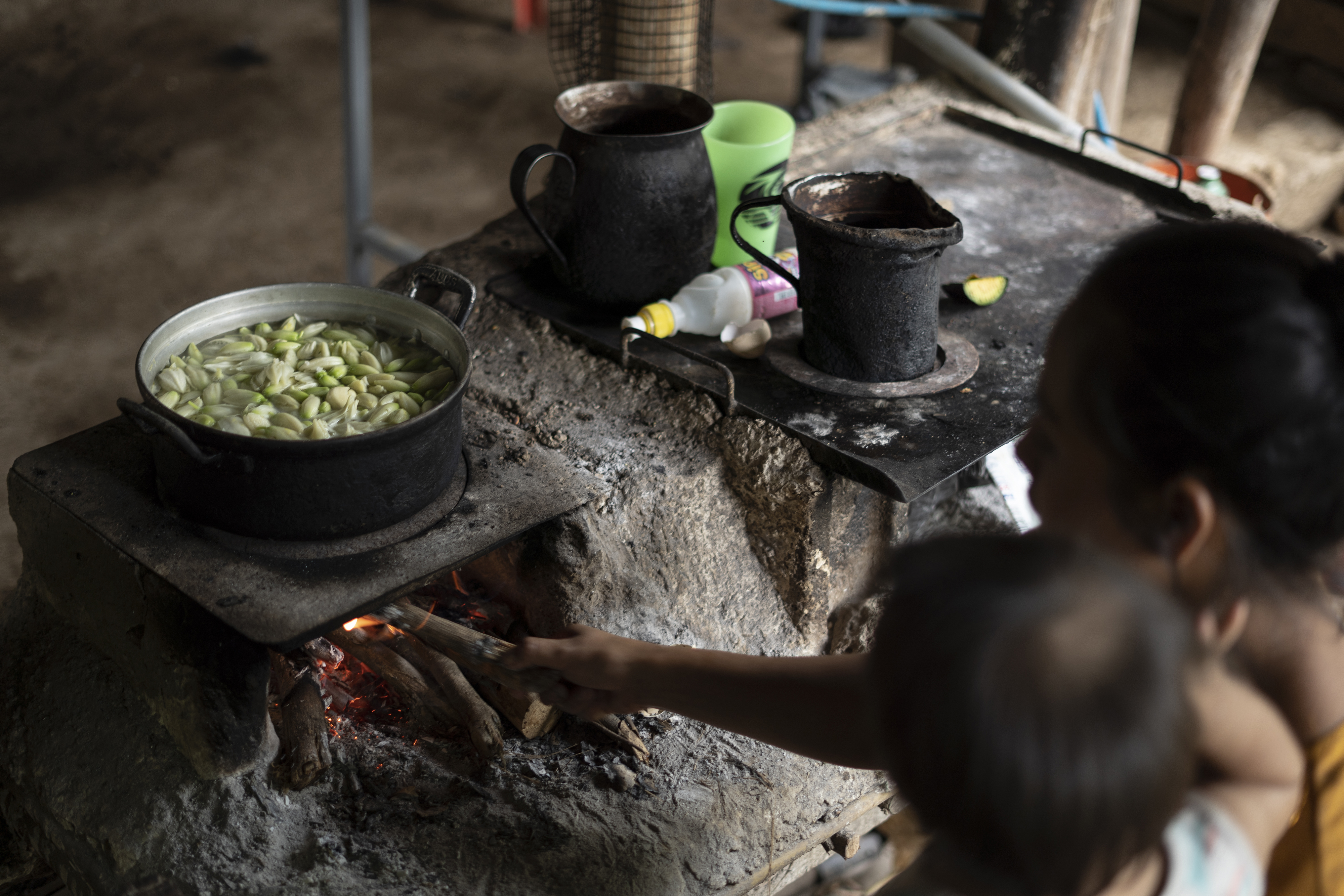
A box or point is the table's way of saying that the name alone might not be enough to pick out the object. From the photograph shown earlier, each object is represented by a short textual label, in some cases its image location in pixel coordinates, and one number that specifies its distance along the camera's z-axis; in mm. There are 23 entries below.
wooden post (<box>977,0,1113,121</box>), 3217
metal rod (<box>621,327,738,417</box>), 1904
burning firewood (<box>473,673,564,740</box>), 1759
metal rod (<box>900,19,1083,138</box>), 3084
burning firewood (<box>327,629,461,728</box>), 1812
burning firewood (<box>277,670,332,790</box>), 1624
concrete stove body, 1490
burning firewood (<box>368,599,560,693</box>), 1514
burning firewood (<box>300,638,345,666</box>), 1881
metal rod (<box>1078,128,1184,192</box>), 2447
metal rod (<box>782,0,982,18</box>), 3236
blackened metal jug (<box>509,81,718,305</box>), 2004
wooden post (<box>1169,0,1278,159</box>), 3564
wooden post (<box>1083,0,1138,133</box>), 3572
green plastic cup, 2213
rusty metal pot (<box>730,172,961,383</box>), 1788
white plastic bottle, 2055
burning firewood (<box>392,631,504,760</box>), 1751
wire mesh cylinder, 2979
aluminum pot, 1452
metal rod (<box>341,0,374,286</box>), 3266
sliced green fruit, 2195
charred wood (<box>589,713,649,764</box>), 1772
